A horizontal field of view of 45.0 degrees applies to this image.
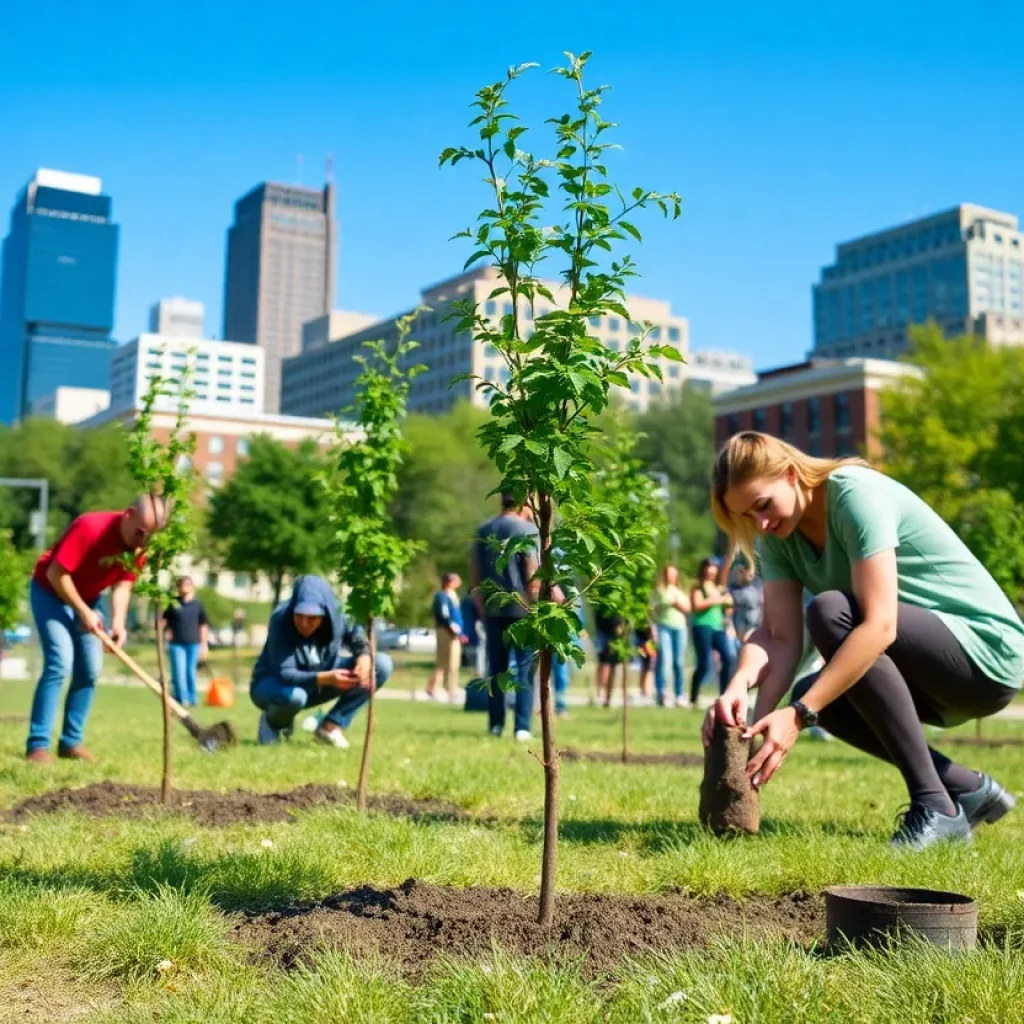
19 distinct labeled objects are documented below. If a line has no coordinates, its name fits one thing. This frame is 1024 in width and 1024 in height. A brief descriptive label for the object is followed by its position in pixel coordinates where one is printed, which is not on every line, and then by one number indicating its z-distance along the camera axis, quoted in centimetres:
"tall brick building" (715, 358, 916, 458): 7906
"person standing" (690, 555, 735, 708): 1612
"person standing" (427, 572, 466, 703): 1861
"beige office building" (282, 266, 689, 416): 13588
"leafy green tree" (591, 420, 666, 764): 916
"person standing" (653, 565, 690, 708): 1745
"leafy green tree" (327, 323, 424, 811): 628
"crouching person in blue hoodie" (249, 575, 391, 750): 885
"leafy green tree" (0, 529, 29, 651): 1989
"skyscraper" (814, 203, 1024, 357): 19500
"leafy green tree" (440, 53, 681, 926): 332
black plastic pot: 299
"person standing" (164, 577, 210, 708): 1670
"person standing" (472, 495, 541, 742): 973
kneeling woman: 443
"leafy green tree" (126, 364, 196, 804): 620
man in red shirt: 764
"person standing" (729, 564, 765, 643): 1598
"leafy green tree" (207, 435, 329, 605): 6147
